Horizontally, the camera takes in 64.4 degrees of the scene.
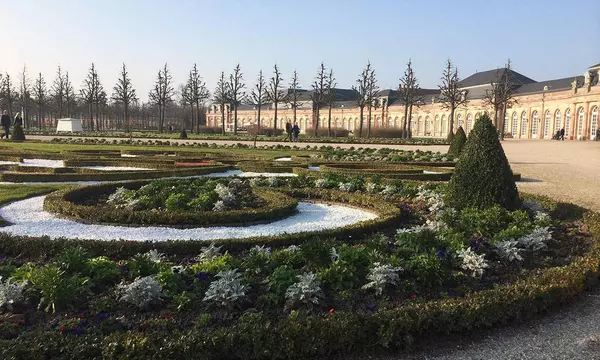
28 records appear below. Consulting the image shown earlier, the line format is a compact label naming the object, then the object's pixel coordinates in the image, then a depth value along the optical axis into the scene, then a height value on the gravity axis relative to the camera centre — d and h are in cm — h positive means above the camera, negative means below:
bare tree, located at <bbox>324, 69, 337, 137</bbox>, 5722 +409
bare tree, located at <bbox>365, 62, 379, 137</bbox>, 5497 +432
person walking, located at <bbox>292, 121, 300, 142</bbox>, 3715 -66
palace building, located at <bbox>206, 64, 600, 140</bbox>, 4881 +188
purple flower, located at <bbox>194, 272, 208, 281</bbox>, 460 -149
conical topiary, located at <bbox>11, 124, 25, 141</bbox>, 2948 -72
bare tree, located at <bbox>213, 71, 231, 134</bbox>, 6072 +381
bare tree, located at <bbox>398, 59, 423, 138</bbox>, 5209 +428
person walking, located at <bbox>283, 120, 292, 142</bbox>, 3687 -43
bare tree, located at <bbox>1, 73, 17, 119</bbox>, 5209 +363
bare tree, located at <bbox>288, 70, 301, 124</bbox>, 6258 +522
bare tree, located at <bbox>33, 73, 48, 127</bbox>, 5612 +380
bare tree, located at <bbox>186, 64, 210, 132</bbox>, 5960 +434
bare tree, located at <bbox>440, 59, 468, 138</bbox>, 5011 +438
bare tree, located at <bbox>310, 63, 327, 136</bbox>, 5726 +381
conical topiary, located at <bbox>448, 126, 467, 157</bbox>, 1995 -81
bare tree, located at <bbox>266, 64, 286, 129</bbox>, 5682 +447
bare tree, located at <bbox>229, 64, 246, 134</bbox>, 6034 +468
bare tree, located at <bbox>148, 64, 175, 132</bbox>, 5997 +402
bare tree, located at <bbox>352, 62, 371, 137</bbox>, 5549 +487
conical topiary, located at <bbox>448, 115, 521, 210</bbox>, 761 -84
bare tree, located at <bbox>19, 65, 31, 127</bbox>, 5528 +301
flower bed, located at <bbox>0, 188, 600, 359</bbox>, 342 -152
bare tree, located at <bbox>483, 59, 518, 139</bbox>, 4754 +366
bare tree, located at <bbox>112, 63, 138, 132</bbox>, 5718 +384
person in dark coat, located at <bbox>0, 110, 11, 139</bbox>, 3211 +1
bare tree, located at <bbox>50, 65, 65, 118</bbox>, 5791 +416
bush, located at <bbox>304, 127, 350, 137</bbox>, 5088 -94
